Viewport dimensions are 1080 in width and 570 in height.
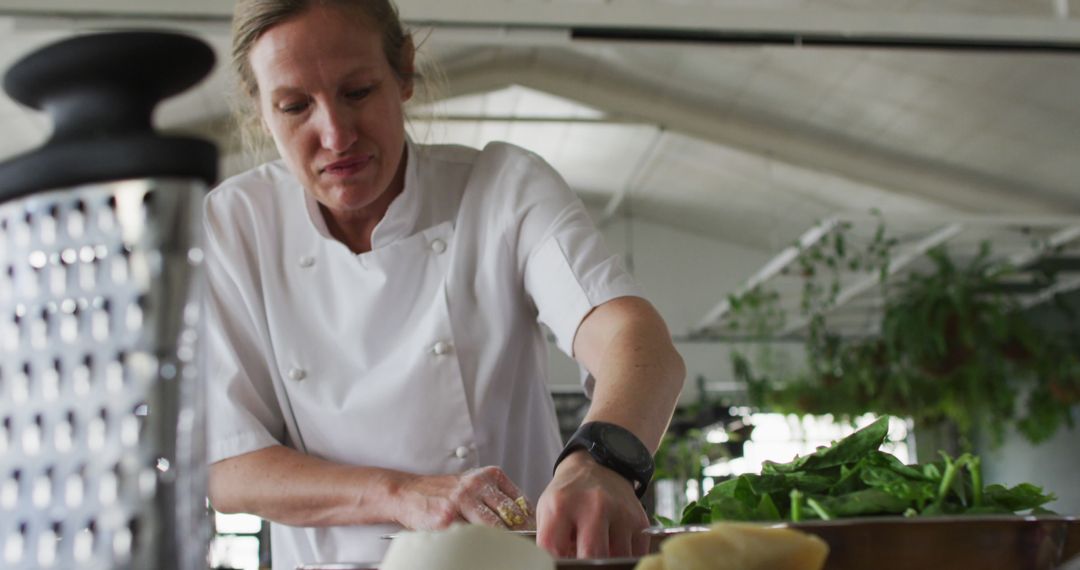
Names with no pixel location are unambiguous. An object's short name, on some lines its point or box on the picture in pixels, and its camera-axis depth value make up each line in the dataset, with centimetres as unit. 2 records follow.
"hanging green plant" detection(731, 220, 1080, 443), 730
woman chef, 146
